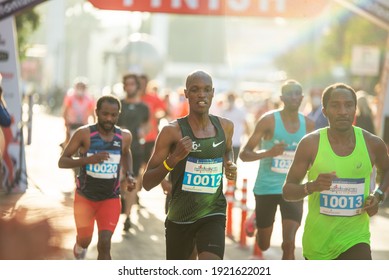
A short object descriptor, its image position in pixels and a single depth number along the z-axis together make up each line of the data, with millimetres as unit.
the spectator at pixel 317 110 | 17891
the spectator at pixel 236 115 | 29122
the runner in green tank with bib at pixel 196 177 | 10937
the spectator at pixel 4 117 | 12969
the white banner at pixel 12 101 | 23281
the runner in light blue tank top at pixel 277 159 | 15148
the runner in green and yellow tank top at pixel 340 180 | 10570
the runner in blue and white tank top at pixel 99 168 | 13977
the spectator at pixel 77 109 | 28547
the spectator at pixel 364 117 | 23047
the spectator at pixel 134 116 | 21187
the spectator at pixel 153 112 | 24600
